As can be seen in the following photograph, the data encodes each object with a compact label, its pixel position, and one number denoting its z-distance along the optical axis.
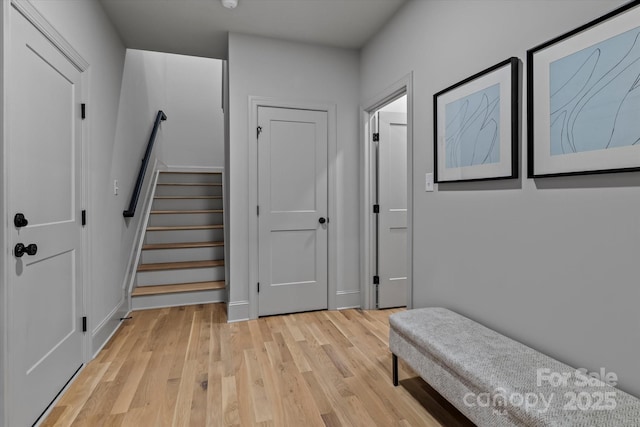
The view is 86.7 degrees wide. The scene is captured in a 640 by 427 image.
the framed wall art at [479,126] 1.70
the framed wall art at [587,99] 1.21
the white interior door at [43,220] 1.54
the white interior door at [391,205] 3.38
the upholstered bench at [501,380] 1.11
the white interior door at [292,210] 3.21
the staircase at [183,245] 3.54
